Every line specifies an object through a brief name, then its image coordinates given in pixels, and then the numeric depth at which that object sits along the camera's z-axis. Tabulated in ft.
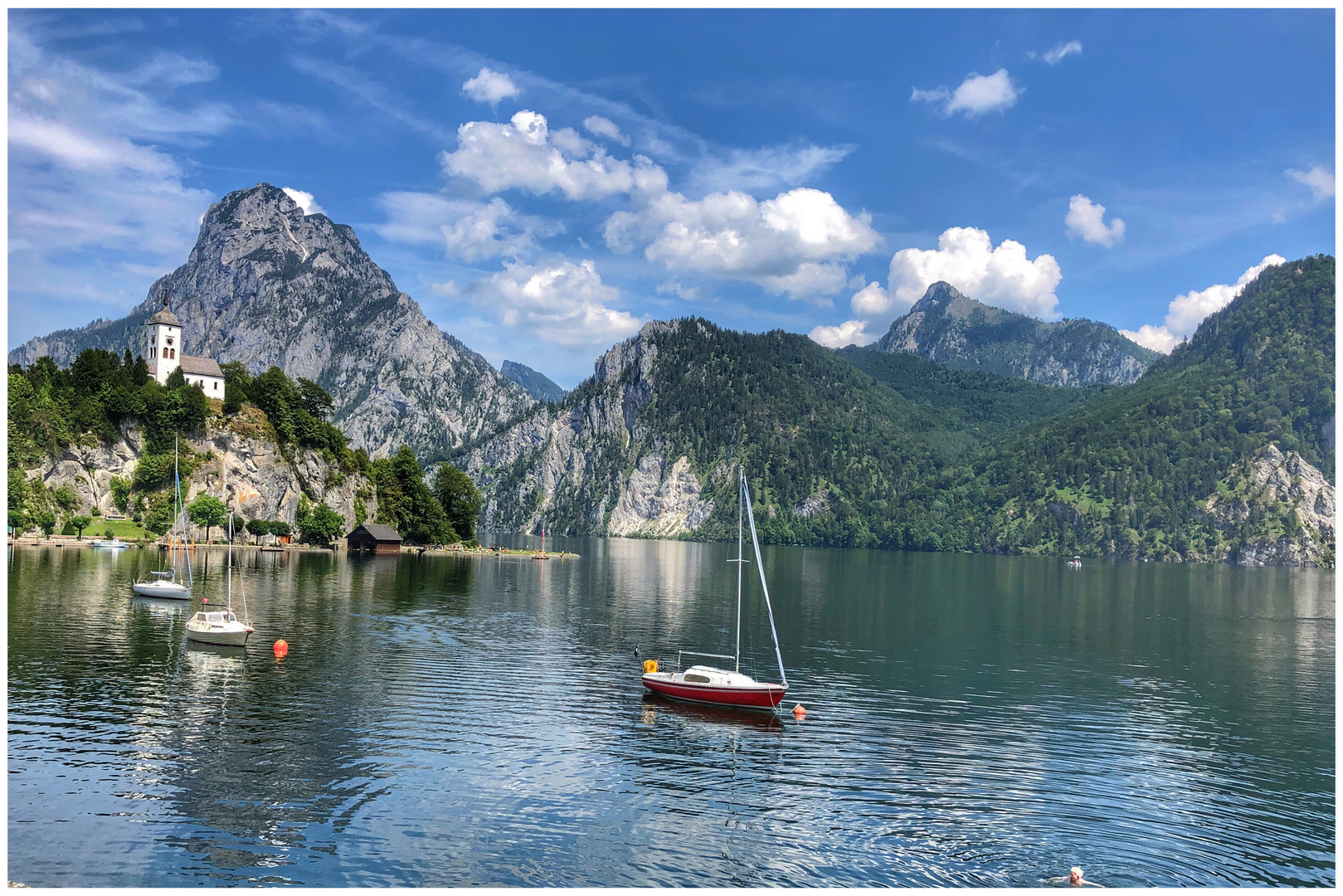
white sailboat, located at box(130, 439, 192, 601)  329.52
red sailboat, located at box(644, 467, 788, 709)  192.44
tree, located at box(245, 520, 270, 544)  645.10
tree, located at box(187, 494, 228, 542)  602.44
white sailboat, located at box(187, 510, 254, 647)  242.99
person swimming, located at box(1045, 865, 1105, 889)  109.19
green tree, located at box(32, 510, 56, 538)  558.15
